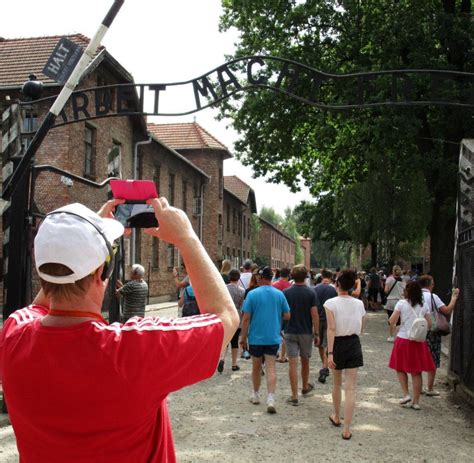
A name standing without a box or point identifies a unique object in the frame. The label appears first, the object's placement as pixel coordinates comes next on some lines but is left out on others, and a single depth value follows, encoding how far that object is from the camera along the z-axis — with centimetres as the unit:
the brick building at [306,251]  12740
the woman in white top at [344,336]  662
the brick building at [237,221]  4628
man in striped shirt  984
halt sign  594
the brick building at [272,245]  7514
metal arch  690
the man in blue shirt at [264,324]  786
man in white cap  158
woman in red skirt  779
